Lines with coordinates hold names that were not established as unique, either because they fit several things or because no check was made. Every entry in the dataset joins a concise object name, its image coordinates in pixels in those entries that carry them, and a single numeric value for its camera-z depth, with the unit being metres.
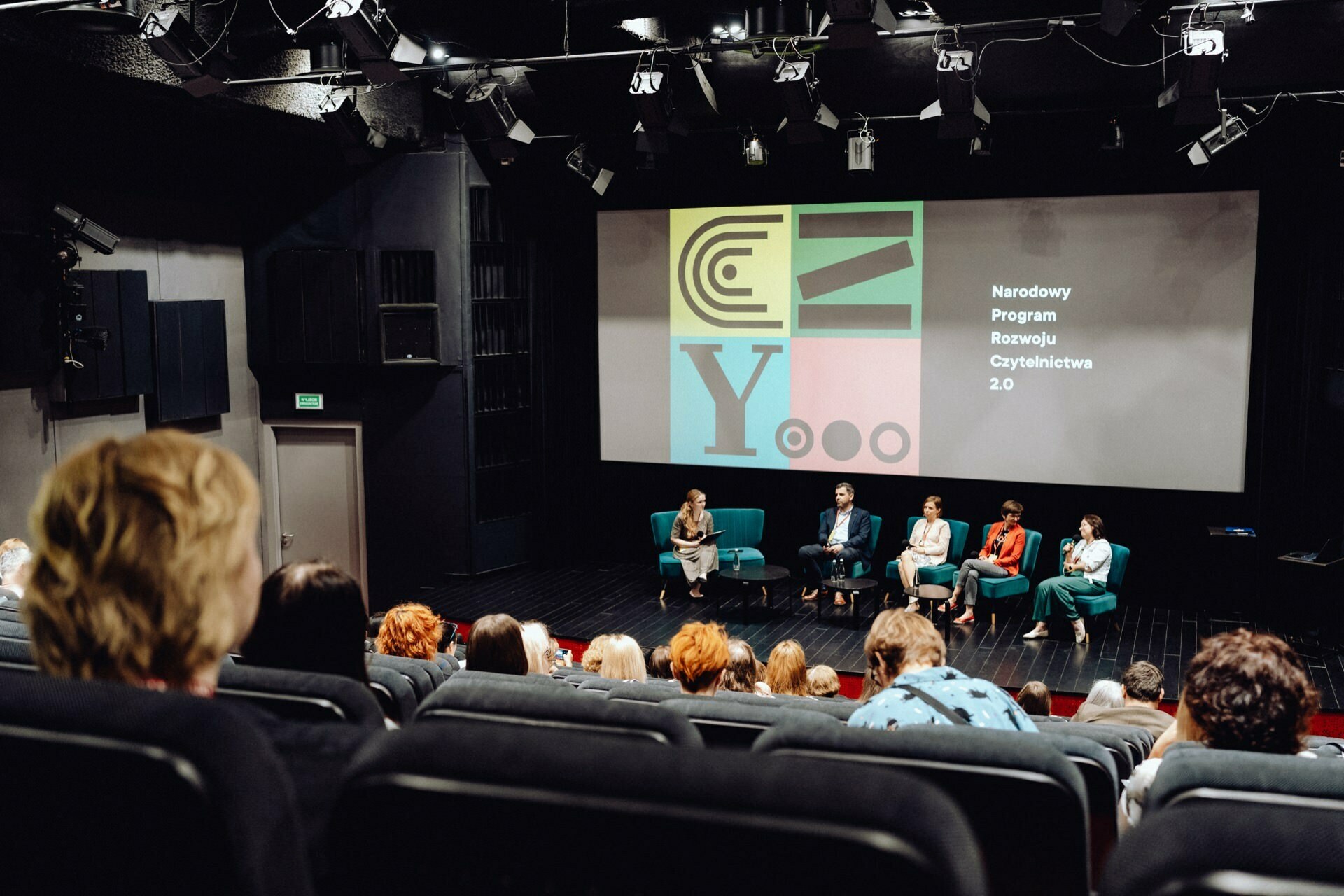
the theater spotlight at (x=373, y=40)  5.48
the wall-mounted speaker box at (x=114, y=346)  7.75
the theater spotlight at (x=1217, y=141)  6.94
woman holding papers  8.86
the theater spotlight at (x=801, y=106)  6.45
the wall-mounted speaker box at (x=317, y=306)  9.12
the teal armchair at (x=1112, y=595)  7.70
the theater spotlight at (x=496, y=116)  7.17
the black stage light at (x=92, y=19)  5.53
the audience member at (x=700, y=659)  3.90
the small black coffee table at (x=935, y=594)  7.66
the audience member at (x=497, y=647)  4.20
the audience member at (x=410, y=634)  4.48
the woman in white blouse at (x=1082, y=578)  7.73
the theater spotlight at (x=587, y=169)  8.33
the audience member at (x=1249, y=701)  2.44
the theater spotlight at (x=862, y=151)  7.59
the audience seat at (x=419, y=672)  3.22
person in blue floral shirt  2.57
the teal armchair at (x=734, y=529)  9.23
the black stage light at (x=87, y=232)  7.42
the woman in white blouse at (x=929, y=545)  8.37
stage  7.24
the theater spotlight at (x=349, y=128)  7.39
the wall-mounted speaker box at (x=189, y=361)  8.51
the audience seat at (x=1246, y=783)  1.30
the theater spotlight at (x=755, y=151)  8.00
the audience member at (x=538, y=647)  4.70
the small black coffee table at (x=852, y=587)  7.97
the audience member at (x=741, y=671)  4.57
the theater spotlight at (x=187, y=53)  5.55
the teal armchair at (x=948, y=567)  8.29
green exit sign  9.50
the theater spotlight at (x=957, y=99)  6.21
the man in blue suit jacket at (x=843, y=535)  8.61
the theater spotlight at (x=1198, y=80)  5.47
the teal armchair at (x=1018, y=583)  8.05
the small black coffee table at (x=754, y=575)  8.22
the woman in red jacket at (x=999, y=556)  8.09
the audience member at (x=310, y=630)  1.83
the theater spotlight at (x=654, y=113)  6.71
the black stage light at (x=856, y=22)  5.20
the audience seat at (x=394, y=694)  2.42
